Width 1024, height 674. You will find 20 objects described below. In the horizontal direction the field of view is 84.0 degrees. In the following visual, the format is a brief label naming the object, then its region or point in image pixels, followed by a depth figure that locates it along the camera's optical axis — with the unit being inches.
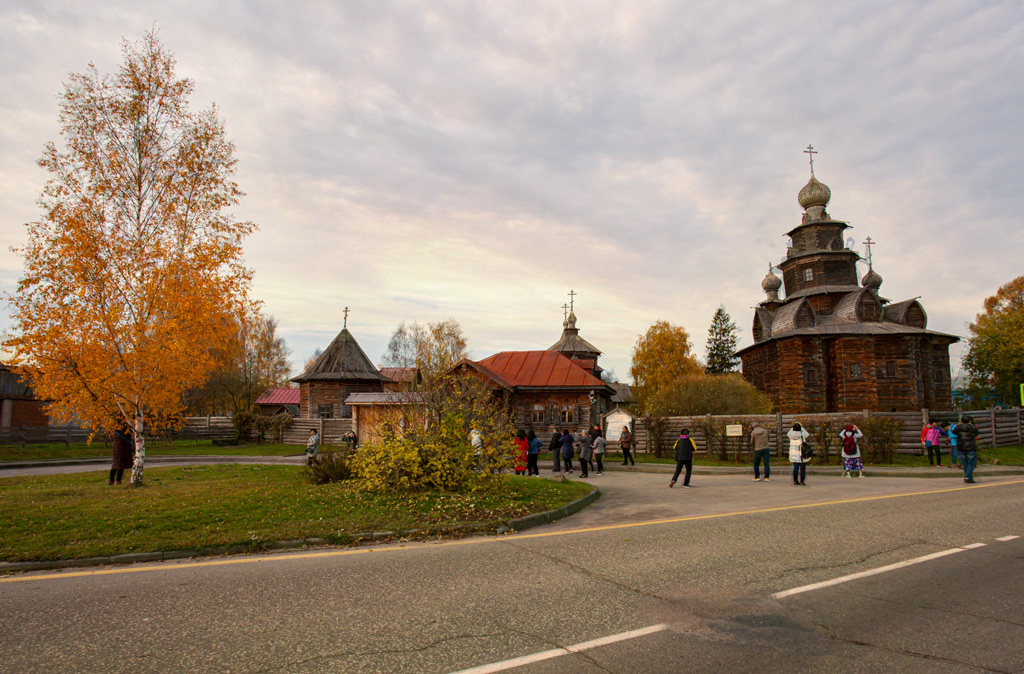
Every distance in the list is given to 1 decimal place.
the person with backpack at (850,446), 724.7
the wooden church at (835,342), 1541.6
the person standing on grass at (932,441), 807.7
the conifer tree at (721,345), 2738.7
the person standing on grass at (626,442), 920.9
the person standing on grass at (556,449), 862.5
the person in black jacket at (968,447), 609.0
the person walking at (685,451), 591.8
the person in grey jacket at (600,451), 824.9
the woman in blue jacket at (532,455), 788.0
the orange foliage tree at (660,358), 2284.7
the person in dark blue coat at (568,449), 848.3
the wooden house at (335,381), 1712.6
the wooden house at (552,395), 1357.0
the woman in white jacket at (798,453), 619.2
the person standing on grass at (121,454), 575.2
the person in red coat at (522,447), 634.4
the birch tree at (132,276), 530.9
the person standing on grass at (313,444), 767.7
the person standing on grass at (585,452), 761.6
